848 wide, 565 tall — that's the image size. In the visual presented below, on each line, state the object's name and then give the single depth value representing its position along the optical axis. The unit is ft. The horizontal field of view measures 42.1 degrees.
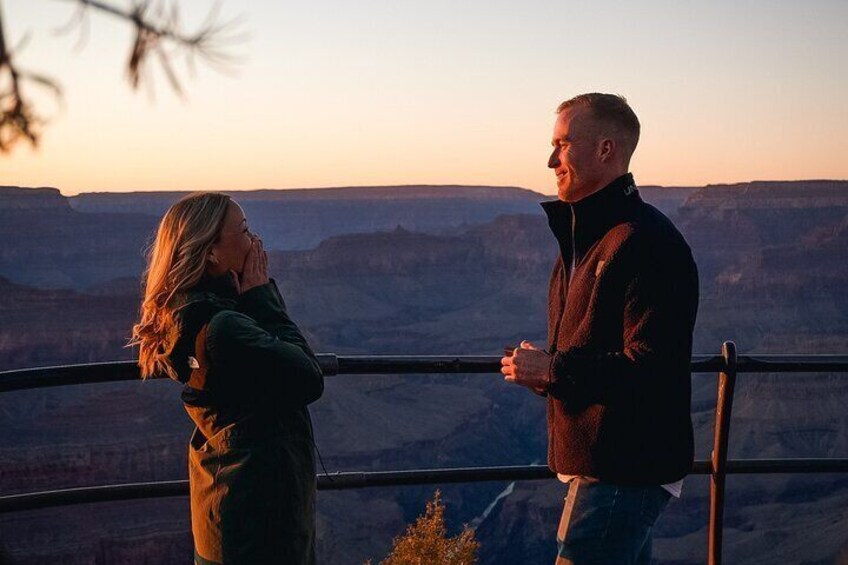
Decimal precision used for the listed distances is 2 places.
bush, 17.46
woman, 7.79
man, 7.92
